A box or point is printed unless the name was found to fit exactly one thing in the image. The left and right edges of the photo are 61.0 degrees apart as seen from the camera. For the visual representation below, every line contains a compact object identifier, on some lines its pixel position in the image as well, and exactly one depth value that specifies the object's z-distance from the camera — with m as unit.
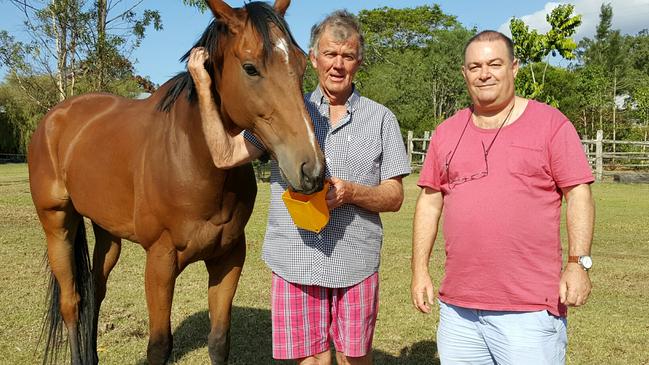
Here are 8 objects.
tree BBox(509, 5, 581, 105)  18.30
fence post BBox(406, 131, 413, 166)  23.62
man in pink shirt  1.98
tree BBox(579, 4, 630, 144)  27.45
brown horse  2.18
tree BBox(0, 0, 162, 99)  12.45
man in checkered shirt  2.42
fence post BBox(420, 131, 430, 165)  23.75
